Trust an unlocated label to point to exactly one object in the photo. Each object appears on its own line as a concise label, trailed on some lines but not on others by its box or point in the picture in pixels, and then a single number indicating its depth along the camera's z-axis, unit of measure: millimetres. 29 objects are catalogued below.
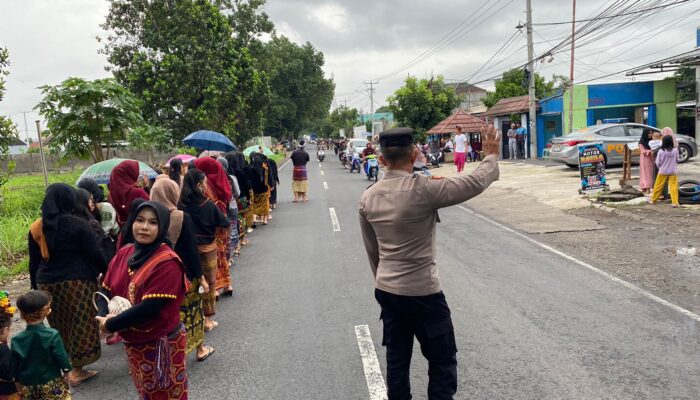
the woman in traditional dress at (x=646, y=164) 12727
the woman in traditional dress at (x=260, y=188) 11875
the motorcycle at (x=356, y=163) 28094
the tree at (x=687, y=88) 39078
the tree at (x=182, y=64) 22312
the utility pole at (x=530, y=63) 26406
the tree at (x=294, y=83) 53750
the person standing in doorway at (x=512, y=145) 28744
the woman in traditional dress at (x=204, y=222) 5781
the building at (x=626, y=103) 27328
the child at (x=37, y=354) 3473
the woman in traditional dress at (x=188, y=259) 4457
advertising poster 14000
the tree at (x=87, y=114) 11719
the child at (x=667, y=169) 11039
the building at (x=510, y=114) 30203
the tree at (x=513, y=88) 44094
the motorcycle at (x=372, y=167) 21406
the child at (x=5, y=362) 3330
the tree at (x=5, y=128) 10672
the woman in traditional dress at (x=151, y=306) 3137
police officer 3043
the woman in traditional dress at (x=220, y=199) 6950
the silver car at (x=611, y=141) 19344
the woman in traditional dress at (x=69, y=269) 4379
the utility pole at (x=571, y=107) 27125
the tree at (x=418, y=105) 34594
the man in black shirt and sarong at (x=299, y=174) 15664
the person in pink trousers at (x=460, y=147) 18734
